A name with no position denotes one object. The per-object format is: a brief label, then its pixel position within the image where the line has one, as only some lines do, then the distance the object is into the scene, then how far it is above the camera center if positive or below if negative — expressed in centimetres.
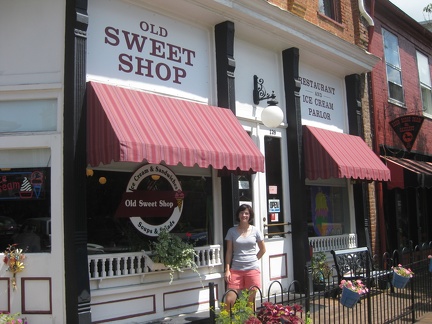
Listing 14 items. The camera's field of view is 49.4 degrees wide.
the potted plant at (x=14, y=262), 552 -54
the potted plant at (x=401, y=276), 678 -104
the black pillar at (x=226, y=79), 740 +210
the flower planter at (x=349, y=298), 544 -107
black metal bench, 812 -105
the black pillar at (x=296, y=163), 848 +82
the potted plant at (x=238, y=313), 413 -93
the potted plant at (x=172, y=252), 625 -55
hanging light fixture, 781 +168
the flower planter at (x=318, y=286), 845 -143
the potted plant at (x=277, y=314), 408 -93
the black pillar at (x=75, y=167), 542 +57
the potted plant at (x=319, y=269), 857 -117
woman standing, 632 -66
